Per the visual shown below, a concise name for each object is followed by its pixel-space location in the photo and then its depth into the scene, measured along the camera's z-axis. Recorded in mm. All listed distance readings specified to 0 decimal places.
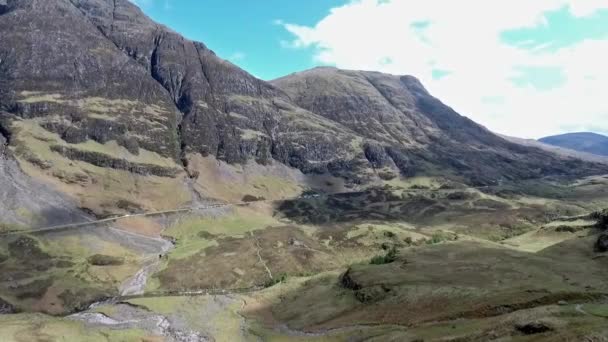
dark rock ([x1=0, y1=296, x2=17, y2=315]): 166950
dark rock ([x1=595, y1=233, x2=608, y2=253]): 138588
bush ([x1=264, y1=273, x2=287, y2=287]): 187625
